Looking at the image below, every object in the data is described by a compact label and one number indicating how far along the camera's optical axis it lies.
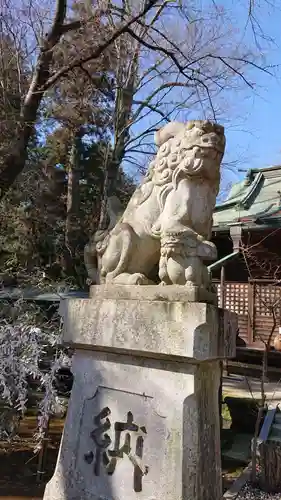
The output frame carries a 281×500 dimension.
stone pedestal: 2.23
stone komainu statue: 2.43
